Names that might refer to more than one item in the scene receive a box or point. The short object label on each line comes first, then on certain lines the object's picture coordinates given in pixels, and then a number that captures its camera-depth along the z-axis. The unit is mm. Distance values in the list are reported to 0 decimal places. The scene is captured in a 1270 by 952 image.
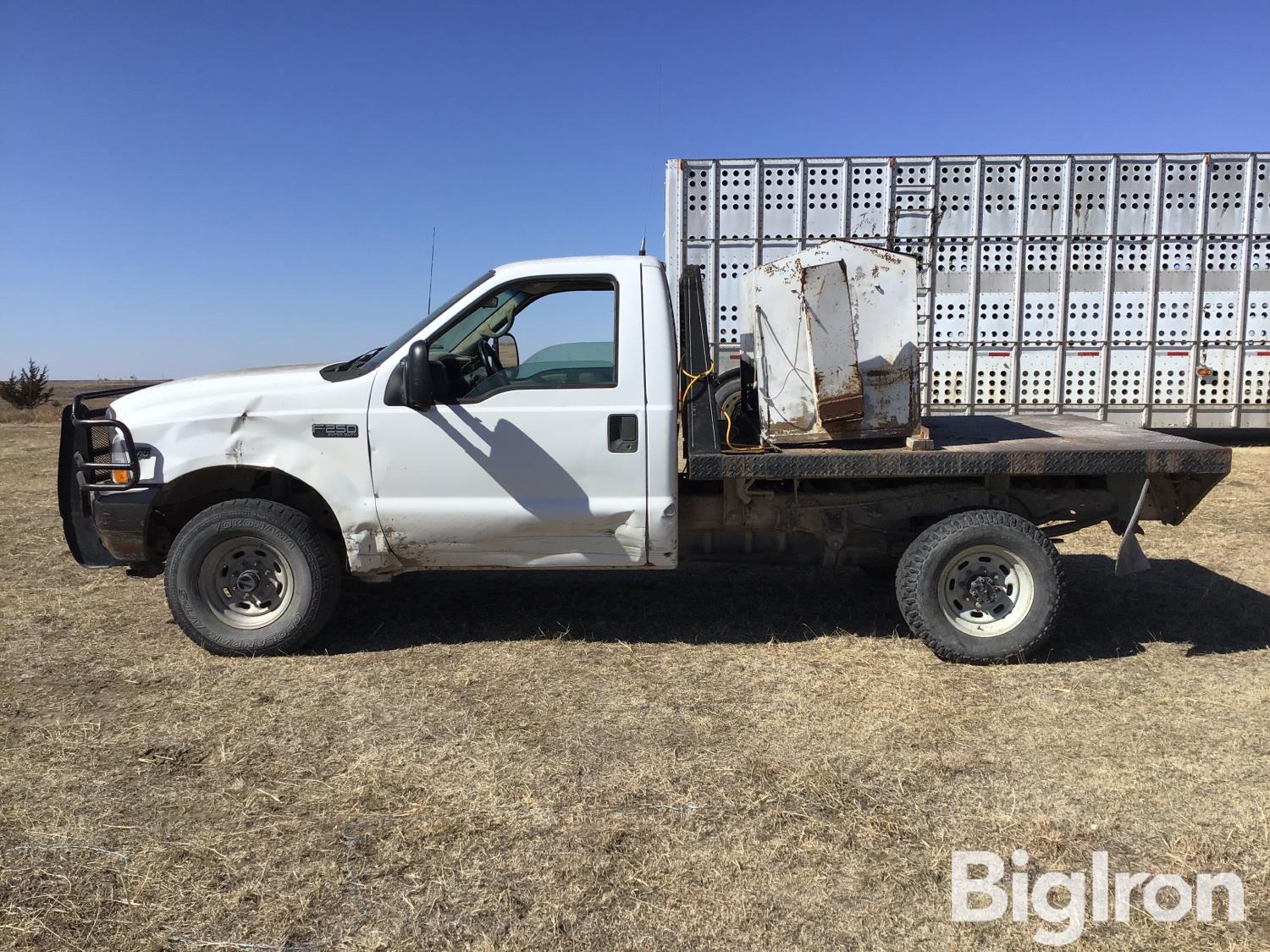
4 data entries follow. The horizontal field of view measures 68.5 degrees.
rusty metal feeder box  4703
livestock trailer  11359
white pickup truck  4812
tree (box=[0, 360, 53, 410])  23406
